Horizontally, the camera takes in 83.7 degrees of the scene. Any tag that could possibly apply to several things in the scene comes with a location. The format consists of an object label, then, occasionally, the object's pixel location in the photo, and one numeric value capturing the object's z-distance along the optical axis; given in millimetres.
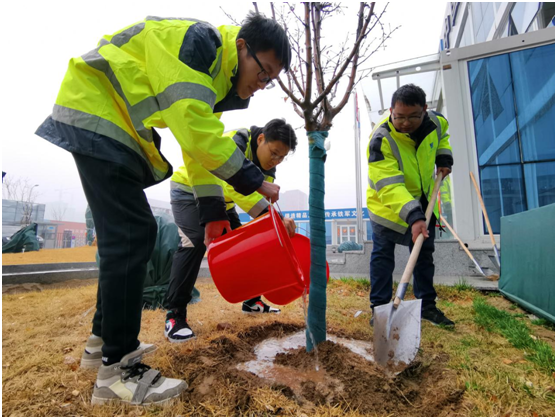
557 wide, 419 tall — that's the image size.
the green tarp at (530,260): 2216
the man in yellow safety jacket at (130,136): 1169
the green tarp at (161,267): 3184
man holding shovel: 2334
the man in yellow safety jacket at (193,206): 2117
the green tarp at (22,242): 8930
